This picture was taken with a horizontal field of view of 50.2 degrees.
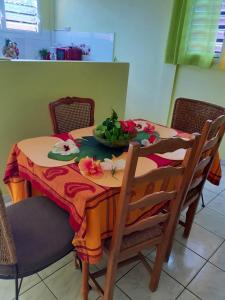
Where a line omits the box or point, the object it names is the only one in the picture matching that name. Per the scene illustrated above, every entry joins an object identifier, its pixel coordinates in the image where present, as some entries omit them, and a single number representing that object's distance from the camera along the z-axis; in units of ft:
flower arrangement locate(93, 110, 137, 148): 4.30
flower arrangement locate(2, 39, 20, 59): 8.28
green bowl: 4.32
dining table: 3.18
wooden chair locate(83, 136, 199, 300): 2.92
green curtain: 8.52
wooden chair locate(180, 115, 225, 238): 3.73
